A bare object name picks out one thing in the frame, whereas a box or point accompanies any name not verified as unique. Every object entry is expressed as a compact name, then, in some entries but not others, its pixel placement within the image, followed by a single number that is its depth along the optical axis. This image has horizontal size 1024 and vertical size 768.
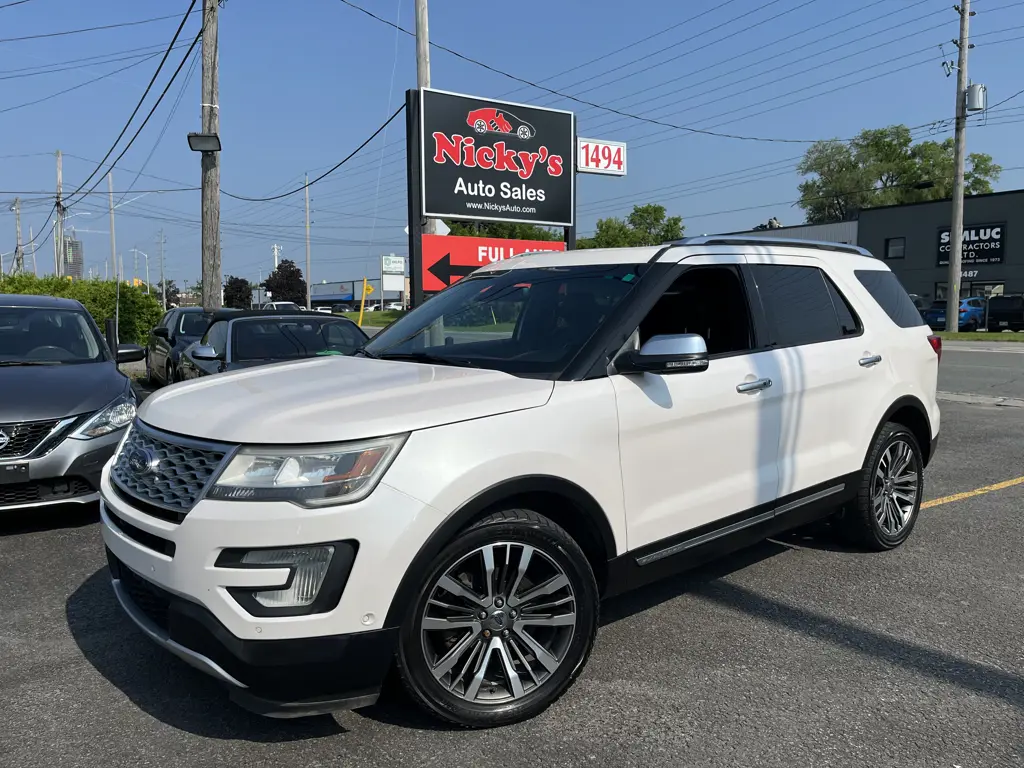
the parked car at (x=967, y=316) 38.16
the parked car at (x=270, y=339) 8.57
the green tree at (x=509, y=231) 55.80
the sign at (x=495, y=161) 10.27
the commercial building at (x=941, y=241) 42.84
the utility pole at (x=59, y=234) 42.78
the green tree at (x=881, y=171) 71.19
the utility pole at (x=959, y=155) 30.31
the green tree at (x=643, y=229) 72.38
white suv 2.62
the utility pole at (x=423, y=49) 12.13
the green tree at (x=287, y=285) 89.88
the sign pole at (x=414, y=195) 10.04
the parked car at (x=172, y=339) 12.30
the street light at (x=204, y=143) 13.46
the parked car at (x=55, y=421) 5.09
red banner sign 10.38
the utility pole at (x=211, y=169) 13.85
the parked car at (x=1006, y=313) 36.66
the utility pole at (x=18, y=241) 60.07
